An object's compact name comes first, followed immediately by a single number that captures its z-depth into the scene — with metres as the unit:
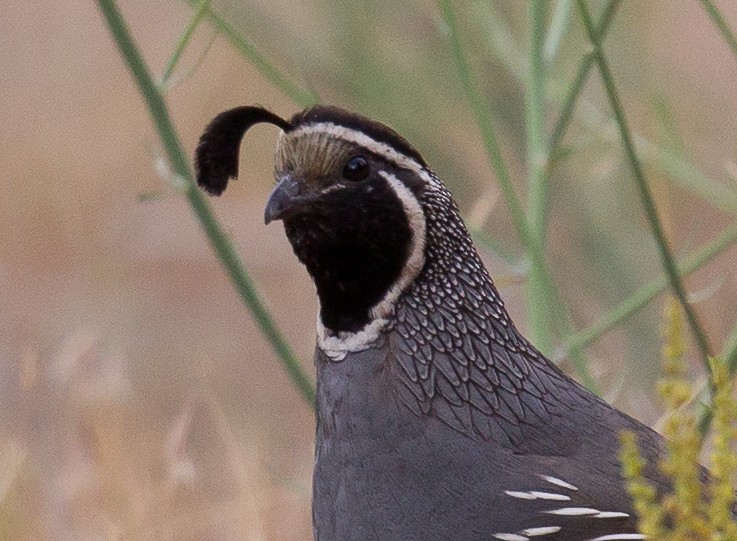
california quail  5.29
